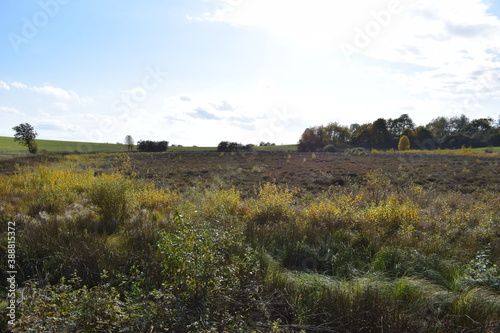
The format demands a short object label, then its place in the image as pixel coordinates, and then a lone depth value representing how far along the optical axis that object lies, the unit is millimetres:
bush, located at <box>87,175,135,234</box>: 6871
